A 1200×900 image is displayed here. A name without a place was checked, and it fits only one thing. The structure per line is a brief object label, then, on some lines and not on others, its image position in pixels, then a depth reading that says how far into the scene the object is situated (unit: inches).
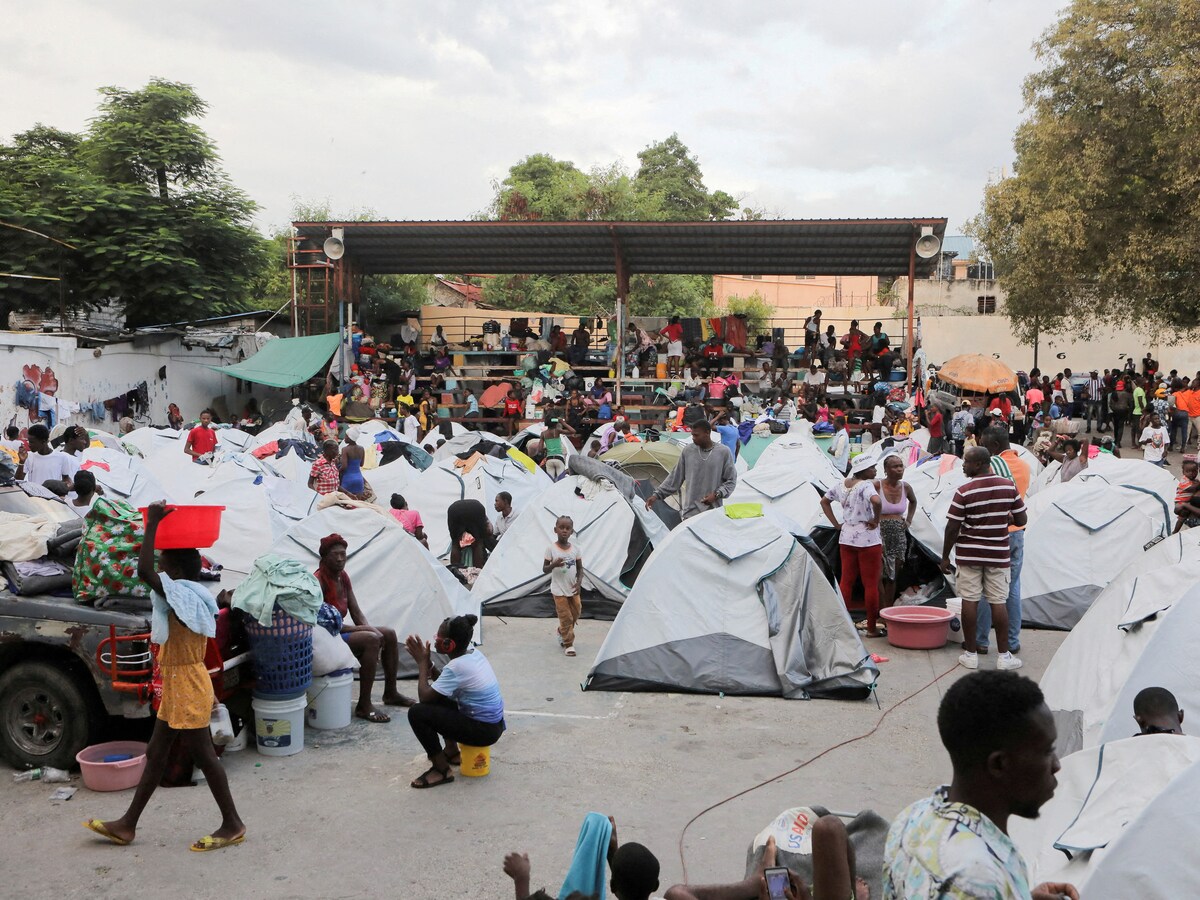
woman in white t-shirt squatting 237.0
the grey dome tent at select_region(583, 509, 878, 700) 302.0
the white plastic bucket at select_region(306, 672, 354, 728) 269.4
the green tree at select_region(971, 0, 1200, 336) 789.2
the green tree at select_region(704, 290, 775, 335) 1728.6
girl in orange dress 201.5
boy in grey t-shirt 350.6
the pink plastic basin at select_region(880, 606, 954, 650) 350.0
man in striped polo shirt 313.7
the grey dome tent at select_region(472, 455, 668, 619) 403.2
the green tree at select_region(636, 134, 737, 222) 1895.9
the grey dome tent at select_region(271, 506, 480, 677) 327.0
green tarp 994.7
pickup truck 232.4
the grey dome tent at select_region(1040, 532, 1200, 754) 212.1
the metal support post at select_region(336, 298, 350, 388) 1024.2
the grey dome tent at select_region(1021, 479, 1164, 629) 371.2
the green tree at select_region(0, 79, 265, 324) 1085.8
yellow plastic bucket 240.1
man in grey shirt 399.2
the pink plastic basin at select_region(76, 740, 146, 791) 230.2
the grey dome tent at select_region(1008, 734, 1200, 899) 154.0
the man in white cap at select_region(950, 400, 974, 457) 716.8
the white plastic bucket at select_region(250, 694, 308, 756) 252.2
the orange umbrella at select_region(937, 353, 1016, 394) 839.7
